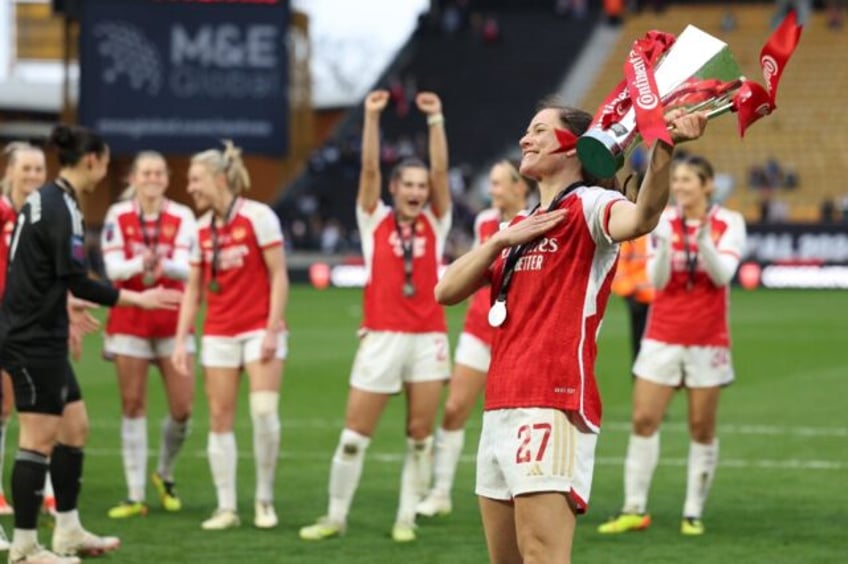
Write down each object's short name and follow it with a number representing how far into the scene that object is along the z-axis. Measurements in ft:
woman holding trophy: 38.23
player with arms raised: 64.92
